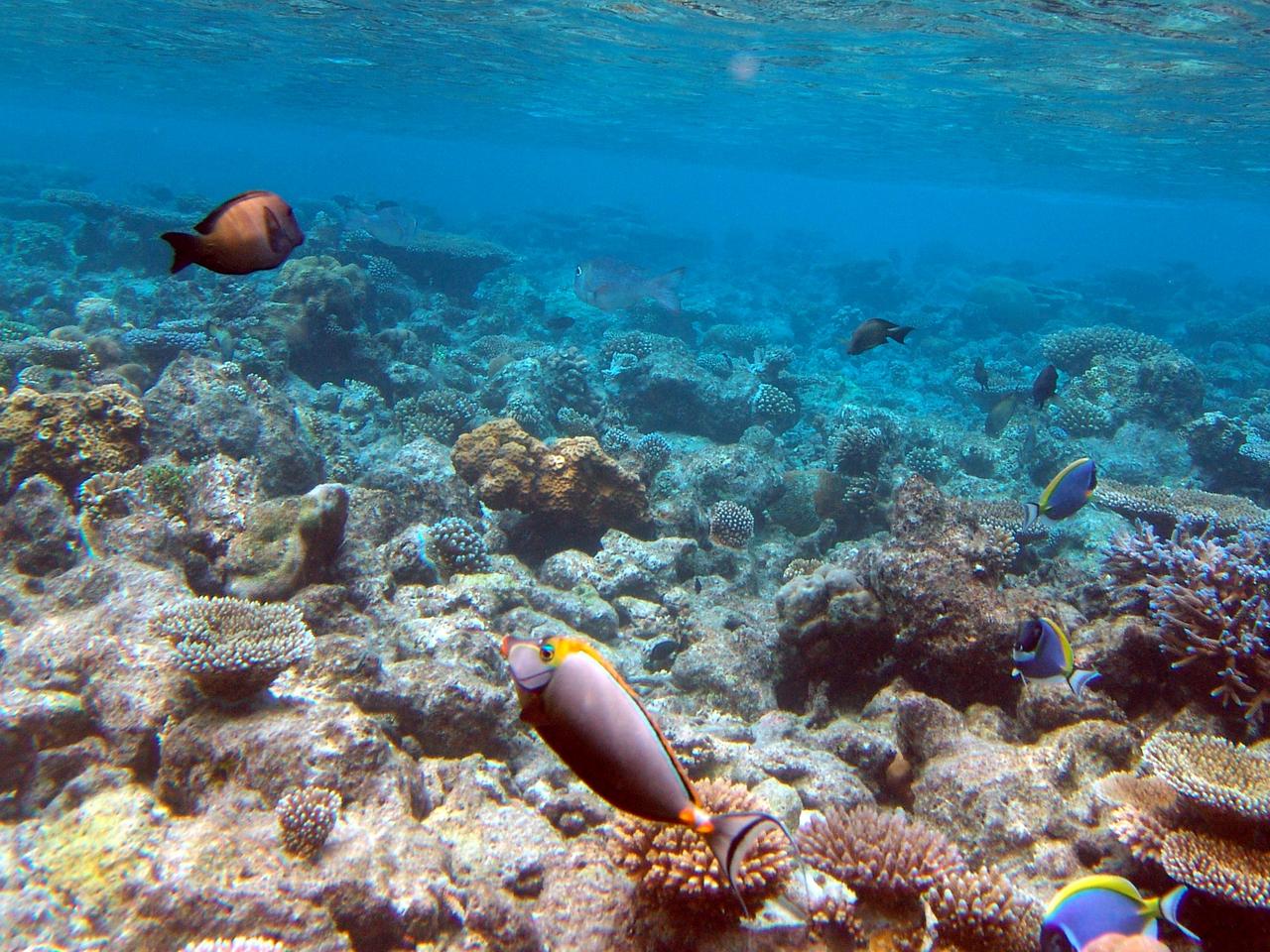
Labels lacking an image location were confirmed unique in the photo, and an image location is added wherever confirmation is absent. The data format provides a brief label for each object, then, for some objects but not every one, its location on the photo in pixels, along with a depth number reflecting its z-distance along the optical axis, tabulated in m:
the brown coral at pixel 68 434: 6.37
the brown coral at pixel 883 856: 2.83
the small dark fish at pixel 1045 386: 7.43
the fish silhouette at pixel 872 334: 6.42
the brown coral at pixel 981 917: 2.68
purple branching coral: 3.99
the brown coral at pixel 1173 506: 7.87
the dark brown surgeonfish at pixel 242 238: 2.70
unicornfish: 1.39
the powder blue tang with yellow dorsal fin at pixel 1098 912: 1.99
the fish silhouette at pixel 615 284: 10.16
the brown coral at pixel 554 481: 7.63
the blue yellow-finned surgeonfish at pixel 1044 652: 3.44
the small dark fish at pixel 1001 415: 12.59
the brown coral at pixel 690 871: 2.57
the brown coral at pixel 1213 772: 2.96
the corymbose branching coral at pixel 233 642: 3.79
